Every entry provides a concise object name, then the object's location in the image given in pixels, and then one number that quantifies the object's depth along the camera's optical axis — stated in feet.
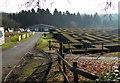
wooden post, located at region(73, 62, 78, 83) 19.58
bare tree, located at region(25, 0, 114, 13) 14.79
